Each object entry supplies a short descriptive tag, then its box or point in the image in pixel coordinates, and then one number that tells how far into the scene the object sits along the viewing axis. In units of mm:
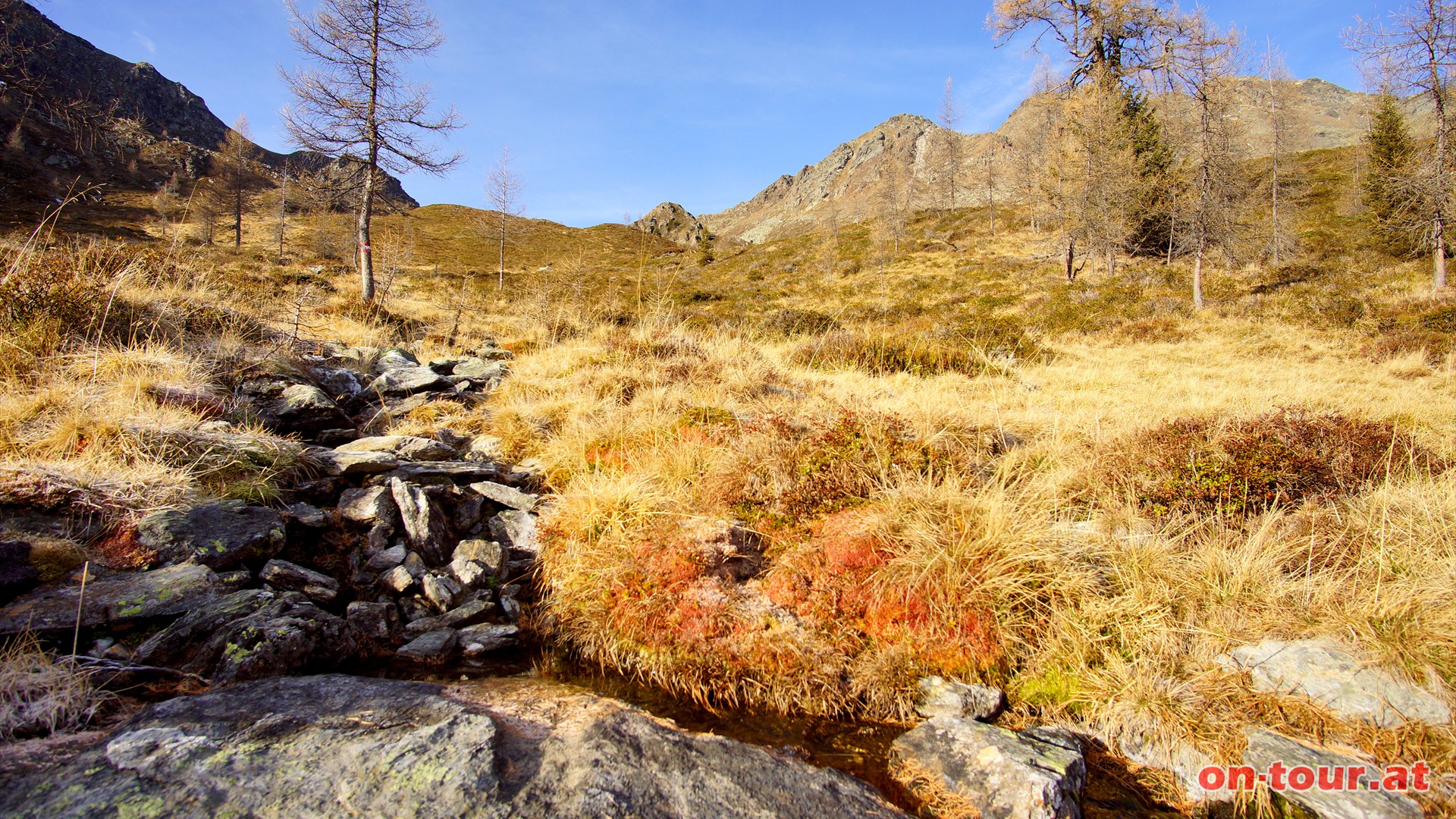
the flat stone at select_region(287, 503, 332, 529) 3527
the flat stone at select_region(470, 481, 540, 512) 4316
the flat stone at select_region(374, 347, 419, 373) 7609
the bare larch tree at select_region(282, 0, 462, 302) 13836
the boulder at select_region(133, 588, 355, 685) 2320
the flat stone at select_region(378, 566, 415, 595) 3293
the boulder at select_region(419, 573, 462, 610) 3270
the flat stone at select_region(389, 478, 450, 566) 3676
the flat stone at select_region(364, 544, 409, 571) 3441
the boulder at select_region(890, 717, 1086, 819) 2084
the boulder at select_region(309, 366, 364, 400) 6234
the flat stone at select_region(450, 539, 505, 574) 3686
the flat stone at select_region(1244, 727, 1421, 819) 1956
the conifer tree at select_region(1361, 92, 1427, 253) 16594
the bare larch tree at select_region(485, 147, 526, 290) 29500
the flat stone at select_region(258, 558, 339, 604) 2979
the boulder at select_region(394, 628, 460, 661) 2871
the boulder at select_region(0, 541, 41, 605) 2430
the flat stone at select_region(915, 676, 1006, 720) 2664
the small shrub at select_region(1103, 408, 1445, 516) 4077
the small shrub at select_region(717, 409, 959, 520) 3891
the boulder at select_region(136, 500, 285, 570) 2912
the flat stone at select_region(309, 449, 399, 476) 4195
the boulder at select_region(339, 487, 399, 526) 3715
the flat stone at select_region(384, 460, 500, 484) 4234
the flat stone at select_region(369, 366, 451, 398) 6652
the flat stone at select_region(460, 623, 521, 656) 3021
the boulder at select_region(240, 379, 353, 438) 4957
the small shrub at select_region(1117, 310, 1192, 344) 13164
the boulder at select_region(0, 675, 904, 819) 1519
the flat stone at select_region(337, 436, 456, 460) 4695
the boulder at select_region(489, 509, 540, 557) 3986
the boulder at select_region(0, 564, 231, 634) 2291
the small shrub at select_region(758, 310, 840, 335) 12781
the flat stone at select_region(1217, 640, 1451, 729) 2260
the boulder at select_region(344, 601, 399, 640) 2957
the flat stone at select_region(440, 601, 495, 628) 3180
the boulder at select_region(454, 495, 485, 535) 4105
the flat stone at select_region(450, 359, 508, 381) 7570
